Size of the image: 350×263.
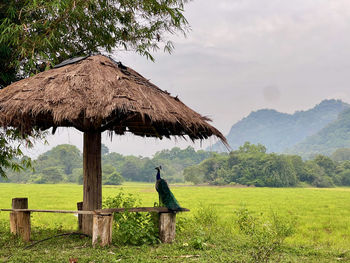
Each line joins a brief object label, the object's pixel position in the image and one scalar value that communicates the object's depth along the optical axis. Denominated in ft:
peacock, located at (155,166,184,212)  20.84
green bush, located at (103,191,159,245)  20.34
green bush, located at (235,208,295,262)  18.49
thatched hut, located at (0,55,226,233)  18.97
